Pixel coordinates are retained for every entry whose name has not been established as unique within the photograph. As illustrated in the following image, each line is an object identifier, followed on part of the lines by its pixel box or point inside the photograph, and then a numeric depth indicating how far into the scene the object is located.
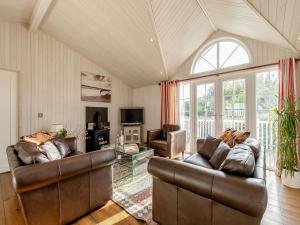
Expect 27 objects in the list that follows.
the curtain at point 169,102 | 4.75
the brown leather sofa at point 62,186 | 1.44
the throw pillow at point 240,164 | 1.30
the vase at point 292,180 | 2.57
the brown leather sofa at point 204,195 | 1.10
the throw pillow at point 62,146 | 2.57
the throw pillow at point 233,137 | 2.60
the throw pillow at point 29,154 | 1.59
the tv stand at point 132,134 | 5.45
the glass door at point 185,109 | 4.66
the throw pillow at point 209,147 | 2.62
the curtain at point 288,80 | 2.89
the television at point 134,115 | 5.62
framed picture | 4.73
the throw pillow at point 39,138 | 2.35
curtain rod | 3.20
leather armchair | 3.75
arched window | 3.67
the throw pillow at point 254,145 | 1.88
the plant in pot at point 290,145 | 2.57
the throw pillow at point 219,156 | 2.15
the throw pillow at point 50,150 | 2.03
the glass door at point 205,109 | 4.13
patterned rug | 1.93
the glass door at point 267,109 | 3.28
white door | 3.34
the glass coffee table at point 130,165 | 2.90
